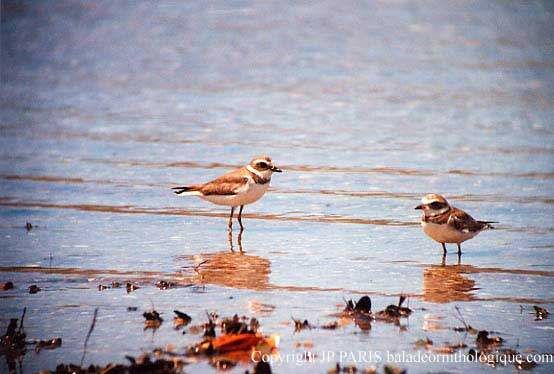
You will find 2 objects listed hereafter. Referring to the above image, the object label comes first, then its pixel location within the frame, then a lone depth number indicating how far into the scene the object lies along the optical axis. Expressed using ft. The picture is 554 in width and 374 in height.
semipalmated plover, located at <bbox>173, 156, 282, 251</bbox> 70.13
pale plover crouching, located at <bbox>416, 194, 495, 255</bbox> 60.49
